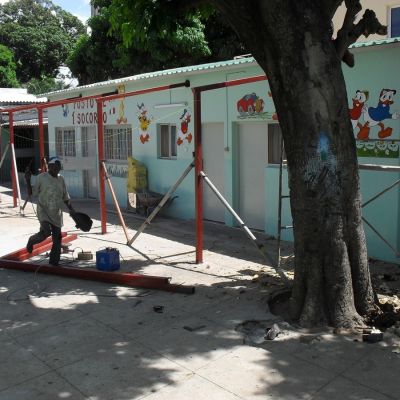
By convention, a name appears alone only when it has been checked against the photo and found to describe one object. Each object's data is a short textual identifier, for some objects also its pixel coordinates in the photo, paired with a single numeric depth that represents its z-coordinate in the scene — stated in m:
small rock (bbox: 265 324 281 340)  5.30
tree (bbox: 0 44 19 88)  31.70
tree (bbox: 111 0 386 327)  5.25
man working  7.96
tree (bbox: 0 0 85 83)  35.38
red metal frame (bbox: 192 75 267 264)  7.67
